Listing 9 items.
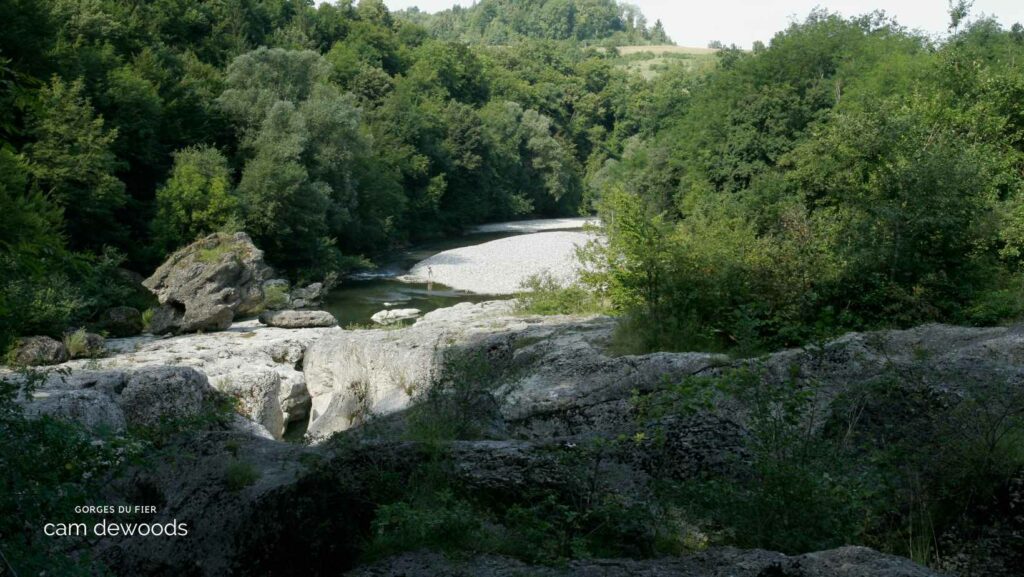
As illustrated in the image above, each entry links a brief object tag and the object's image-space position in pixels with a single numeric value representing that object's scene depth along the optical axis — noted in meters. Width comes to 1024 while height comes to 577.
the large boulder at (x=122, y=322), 24.19
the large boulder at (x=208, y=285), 25.34
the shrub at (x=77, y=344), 20.73
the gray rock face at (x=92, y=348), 20.92
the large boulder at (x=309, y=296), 30.20
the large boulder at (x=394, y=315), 27.65
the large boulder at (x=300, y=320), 26.25
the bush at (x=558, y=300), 15.94
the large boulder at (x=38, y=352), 19.14
